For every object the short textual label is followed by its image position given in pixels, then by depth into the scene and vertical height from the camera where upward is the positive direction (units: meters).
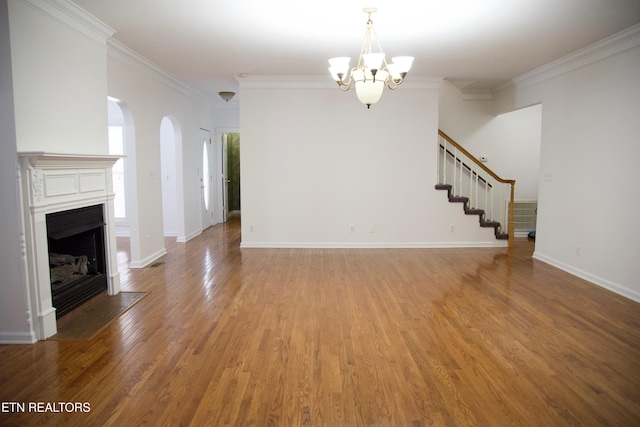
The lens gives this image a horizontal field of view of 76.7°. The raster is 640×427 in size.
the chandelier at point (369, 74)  3.43 +0.85
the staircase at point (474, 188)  6.71 -0.27
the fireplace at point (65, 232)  3.09 -0.52
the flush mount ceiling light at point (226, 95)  7.28 +1.41
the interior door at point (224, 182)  9.44 -0.22
